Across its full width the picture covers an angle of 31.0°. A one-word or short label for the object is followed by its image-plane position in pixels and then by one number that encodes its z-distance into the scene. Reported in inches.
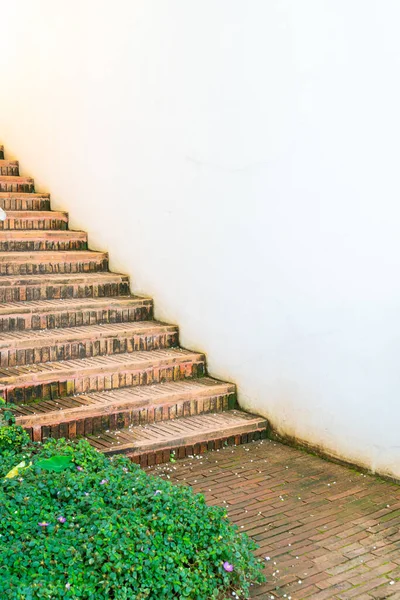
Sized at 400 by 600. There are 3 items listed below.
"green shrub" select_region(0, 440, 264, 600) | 120.0
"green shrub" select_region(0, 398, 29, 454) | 173.6
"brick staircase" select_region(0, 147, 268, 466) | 205.6
